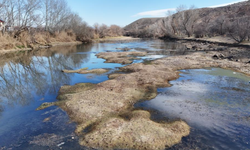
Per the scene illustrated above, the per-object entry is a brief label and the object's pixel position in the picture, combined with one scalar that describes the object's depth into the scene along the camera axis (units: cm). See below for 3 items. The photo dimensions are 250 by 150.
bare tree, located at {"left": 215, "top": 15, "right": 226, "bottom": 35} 5312
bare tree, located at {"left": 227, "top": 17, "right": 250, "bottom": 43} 3234
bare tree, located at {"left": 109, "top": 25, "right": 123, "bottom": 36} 8677
